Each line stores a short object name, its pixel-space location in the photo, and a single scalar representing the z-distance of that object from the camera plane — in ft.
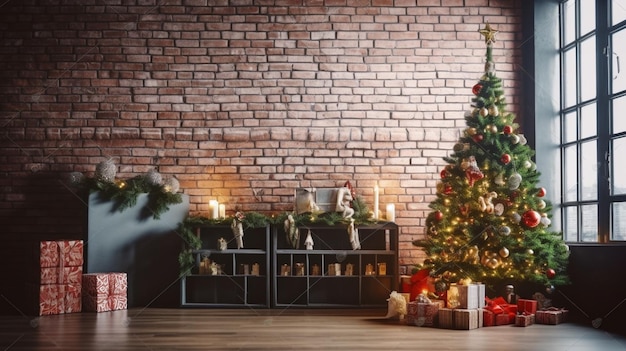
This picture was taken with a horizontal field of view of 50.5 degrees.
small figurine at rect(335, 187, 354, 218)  20.13
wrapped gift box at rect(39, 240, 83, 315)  18.51
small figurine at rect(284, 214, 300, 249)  20.03
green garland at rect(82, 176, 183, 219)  20.29
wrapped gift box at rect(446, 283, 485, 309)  16.29
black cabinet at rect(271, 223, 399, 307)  20.36
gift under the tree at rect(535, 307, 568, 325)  16.79
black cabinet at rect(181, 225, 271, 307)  20.30
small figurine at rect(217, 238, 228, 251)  20.15
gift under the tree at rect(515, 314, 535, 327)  16.39
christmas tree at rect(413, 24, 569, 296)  17.80
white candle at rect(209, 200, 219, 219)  20.57
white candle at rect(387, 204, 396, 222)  20.62
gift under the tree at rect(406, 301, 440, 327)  16.37
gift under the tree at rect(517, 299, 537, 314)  17.04
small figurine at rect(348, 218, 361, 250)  19.93
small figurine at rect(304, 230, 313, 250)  20.30
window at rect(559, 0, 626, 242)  17.44
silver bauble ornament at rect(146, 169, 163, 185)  20.74
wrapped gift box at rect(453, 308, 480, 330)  15.87
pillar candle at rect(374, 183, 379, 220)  20.86
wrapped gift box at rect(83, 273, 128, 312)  19.06
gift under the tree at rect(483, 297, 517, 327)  16.60
